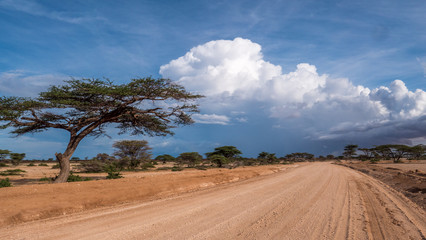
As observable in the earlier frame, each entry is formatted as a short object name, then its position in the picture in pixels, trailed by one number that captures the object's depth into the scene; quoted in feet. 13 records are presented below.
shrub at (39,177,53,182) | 56.96
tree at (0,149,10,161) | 163.55
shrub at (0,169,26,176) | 90.75
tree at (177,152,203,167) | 164.14
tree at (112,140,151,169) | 148.50
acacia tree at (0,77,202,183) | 52.47
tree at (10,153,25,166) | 163.10
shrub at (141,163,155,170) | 132.57
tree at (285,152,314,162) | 415.85
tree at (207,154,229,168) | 156.46
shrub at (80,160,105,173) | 110.01
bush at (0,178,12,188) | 41.35
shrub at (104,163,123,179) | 63.72
